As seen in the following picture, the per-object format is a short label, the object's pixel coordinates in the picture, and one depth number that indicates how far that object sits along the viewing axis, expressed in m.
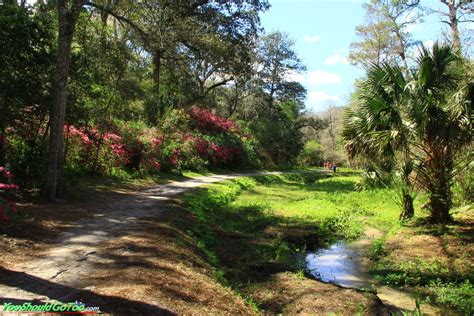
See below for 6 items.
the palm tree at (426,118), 10.75
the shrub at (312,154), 71.12
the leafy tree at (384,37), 30.89
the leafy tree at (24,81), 10.32
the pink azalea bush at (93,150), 15.55
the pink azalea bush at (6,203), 6.83
